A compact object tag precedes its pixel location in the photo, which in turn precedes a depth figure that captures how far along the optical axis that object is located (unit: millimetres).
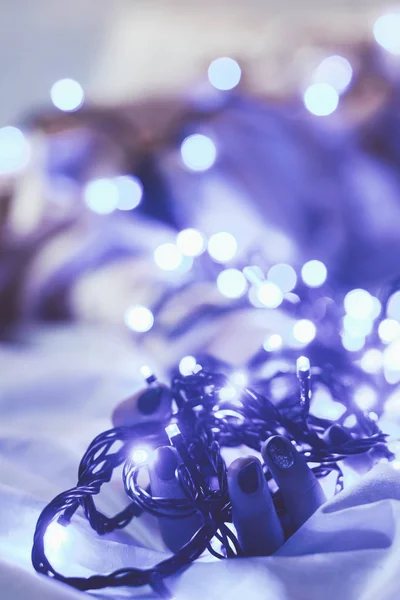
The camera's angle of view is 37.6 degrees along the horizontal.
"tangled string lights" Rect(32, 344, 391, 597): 502
